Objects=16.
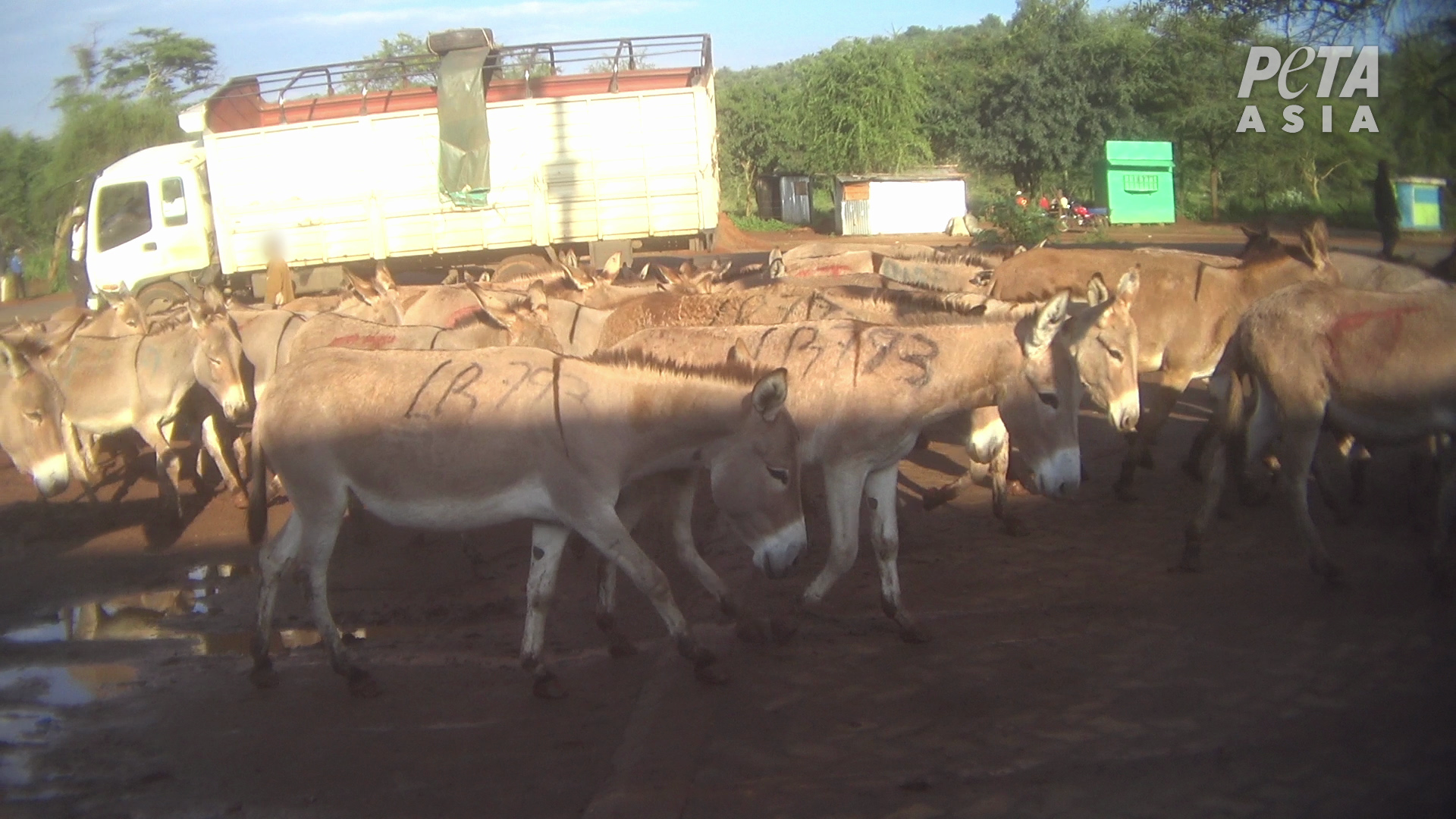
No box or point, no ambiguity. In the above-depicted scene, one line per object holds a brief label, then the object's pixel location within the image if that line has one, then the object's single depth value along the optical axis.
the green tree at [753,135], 49.53
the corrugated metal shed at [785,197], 48.22
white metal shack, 41.78
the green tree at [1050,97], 44.16
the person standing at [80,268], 21.66
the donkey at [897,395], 6.31
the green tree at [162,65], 47.22
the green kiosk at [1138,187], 40.44
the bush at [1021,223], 31.00
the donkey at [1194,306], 9.27
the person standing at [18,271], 36.78
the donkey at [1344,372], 6.20
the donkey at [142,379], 10.05
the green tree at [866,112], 46.62
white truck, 18.67
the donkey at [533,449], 5.70
